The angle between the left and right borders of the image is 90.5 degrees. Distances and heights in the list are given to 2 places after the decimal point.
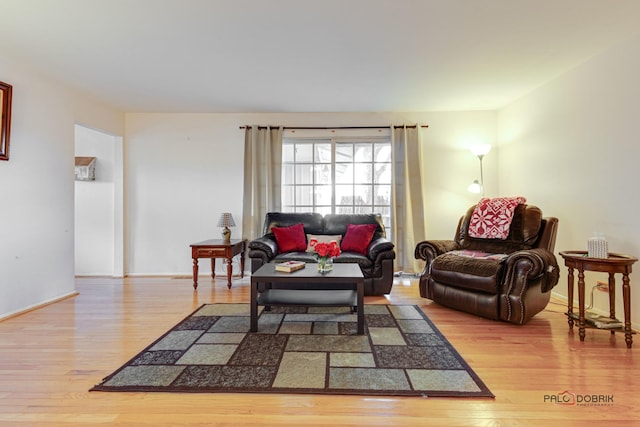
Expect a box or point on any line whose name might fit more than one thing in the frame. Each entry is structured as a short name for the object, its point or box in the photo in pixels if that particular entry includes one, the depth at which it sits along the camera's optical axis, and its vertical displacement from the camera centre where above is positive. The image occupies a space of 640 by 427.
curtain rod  4.68 +1.30
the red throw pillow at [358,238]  3.93 -0.31
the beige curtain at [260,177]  4.61 +0.55
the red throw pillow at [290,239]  4.02 -0.32
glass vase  2.78 -0.44
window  4.79 +0.57
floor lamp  4.35 +0.83
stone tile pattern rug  1.82 -0.98
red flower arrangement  2.75 -0.31
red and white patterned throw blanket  3.37 -0.06
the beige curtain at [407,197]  4.56 +0.24
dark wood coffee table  2.54 -0.72
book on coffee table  2.74 -0.46
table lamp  4.35 -0.13
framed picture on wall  2.94 +0.92
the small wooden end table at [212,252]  4.02 -0.48
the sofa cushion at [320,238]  4.03 -0.31
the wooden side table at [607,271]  2.30 -0.44
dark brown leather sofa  3.61 -0.51
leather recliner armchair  2.70 -0.53
